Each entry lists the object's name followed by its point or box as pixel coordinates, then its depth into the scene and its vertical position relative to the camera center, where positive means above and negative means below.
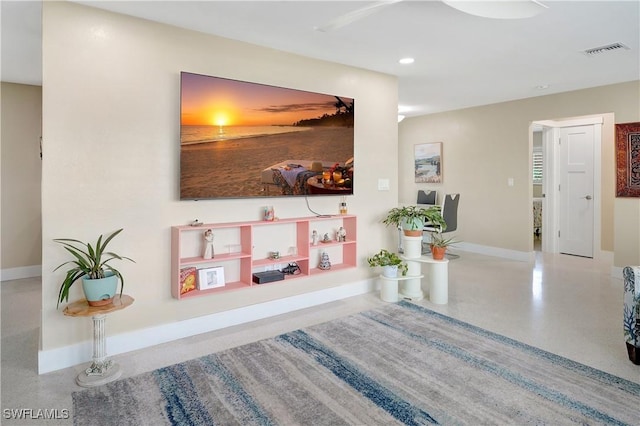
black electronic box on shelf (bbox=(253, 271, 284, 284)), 3.41 -0.56
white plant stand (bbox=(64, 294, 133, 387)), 2.43 -0.85
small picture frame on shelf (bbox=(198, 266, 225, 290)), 3.13 -0.53
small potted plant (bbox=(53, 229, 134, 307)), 2.49 -0.39
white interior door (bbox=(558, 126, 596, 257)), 6.10 +0.34
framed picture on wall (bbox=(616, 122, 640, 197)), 4.79 +0.65
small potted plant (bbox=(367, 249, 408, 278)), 4.05 -0.53
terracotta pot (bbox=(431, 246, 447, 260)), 3.97 -0.40
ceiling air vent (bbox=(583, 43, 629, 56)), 3.48 +1.50
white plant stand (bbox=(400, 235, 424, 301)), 4.08 -0.60
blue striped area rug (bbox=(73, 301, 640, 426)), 2.08 -1.06
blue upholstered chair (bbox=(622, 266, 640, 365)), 2.62 -0.69
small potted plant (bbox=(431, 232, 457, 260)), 3.98 -0.37
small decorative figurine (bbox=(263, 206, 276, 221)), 3.50 -0.01
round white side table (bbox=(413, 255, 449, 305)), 3.92 -0.69
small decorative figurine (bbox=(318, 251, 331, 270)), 3.93 -0.50
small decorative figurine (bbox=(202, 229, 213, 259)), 3.12 -0.25
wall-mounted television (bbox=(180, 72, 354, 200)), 3.07 +0.64
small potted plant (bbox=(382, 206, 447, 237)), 4.04 -0.06
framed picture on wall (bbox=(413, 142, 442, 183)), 7.21 +0.96
